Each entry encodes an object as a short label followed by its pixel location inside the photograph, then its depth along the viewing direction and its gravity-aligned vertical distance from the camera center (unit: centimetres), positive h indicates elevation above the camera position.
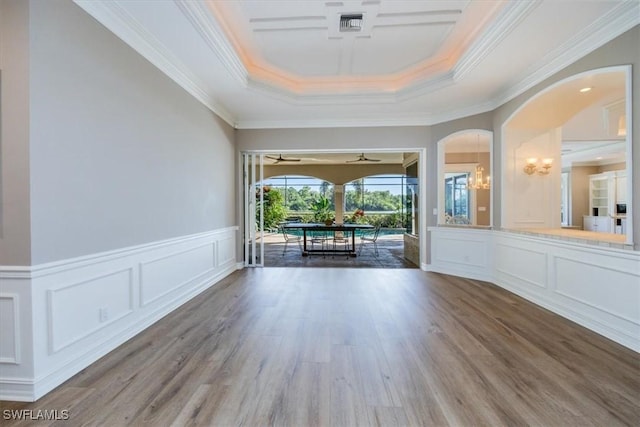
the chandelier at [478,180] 752 +78
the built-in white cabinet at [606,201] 911 +22
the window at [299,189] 1434 +100
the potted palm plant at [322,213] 948 -11
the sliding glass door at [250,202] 621 +18
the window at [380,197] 1416 +60
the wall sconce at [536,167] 473 +65
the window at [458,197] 897 +37
